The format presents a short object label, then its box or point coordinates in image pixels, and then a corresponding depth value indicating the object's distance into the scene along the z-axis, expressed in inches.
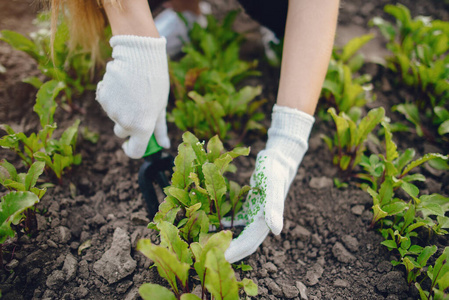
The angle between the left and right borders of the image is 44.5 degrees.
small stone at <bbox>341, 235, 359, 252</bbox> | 29.6
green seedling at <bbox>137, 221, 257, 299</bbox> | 23.8
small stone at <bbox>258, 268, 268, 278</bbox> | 28.4
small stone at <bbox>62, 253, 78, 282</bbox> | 27.8
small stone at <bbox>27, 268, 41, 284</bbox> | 27.5
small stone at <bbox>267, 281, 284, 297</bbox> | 27.8
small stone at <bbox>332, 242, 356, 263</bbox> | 29.2
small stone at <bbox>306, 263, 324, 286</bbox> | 28.5
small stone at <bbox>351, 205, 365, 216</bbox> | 30.9
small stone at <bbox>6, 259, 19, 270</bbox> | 27.5
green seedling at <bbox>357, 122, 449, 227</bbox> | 28.5
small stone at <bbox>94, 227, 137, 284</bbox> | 27.8
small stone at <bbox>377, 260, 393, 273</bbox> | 28.5
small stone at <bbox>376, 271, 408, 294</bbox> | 27.7
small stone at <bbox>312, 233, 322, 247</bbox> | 30.2
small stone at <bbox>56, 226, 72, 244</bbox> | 29.0
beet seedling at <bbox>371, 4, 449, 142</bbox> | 34.5
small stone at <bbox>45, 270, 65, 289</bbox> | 27.4
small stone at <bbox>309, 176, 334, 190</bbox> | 32.6
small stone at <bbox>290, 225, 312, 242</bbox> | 30.4
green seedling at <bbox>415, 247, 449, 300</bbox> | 25.5
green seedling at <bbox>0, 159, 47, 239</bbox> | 27.4
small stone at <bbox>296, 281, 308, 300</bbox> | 27.7
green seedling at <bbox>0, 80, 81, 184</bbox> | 29.7
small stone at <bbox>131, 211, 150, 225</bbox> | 30.0
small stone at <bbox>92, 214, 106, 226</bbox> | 30.2
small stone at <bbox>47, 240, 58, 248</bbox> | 28.7
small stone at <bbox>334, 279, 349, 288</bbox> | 28.2
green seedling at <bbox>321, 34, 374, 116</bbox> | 33.8
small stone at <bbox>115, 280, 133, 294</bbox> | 27.6
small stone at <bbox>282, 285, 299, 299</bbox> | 27.6
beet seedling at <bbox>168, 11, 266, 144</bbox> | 33.1
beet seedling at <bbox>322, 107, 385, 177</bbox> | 30.8
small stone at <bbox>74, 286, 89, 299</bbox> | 27.4
